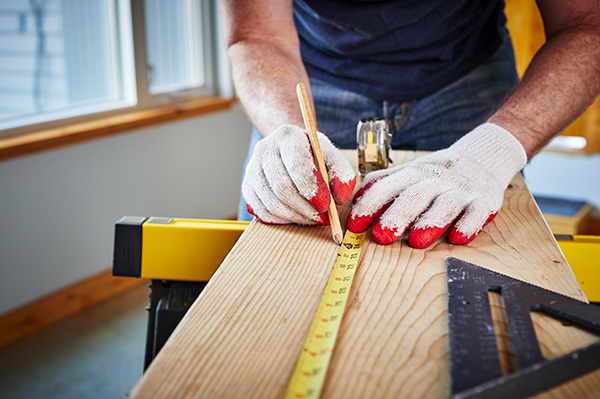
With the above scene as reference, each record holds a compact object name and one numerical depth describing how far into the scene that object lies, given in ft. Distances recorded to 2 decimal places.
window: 9.23
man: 3.19
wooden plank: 1.89
